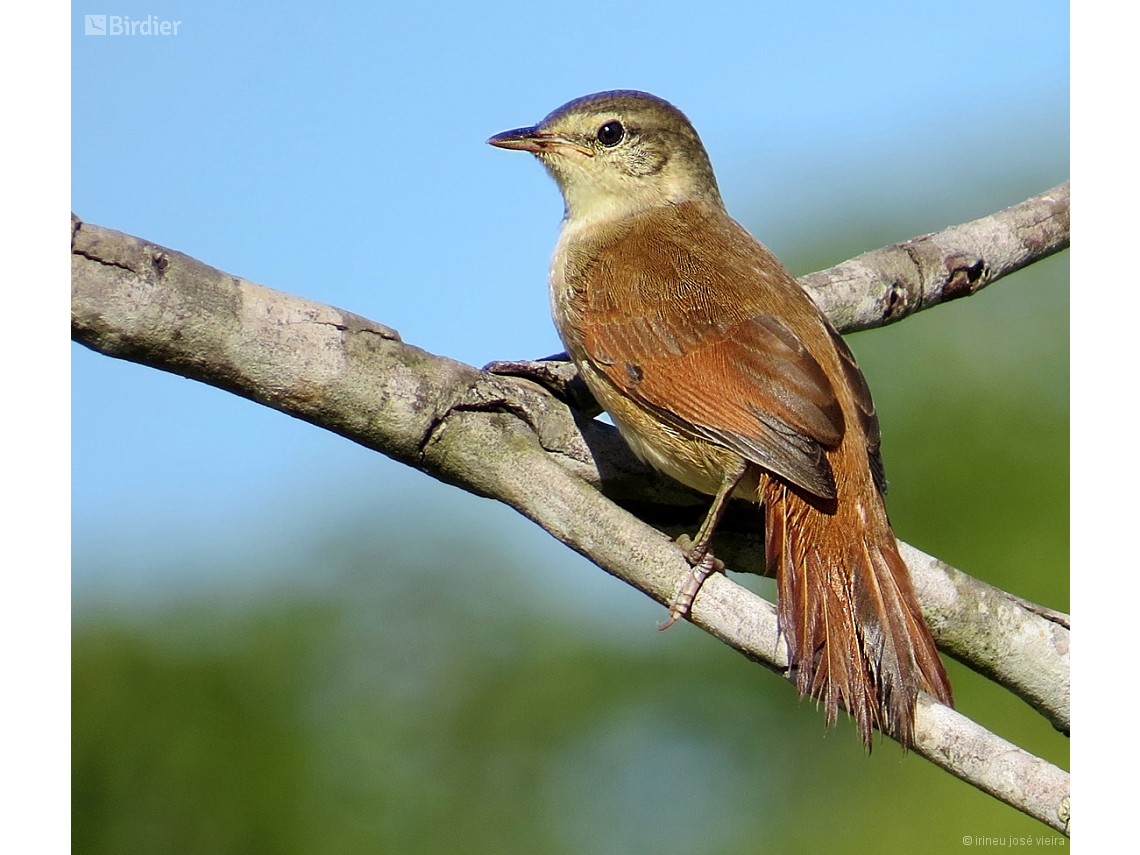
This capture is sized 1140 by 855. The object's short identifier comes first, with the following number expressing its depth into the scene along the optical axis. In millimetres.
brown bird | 5559
